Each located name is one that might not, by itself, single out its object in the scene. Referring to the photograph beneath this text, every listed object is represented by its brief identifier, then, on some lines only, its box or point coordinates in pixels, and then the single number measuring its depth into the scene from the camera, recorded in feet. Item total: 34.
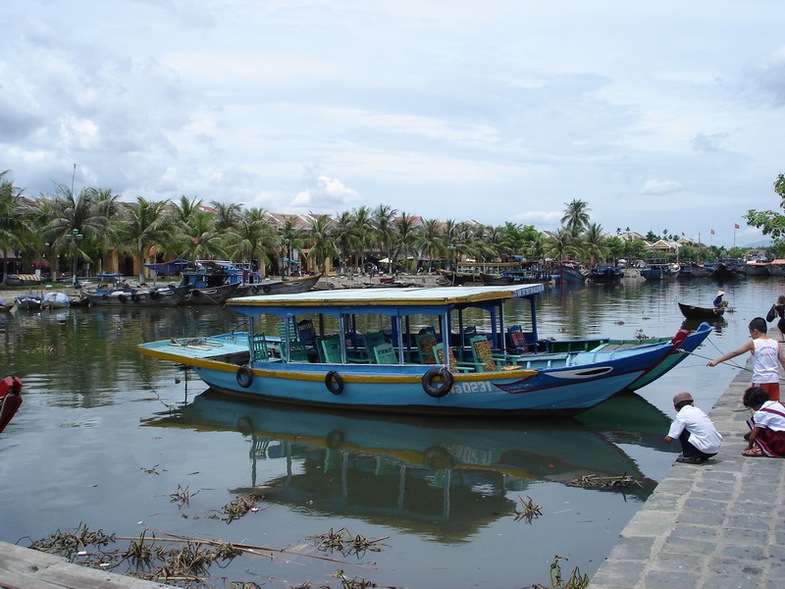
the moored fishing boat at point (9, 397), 24.56
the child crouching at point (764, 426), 25.12
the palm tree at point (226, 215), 185.88
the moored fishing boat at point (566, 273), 224.53
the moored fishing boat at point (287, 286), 134.41
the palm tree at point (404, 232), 213.95
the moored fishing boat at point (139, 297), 128.67
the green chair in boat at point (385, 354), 42.42
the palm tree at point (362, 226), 198.80
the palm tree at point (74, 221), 140.87
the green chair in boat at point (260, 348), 48.14
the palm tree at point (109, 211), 146.20
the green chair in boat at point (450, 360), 40.44
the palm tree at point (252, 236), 172.03
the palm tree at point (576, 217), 274.36
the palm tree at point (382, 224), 205.98
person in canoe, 97.14
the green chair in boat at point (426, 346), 44.16
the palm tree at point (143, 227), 148.66
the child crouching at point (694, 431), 24.97
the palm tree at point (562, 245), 272.31
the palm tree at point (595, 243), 288.30
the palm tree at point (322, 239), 196.34
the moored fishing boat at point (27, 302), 118.73
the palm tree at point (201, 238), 162.61
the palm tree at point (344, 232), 196.44
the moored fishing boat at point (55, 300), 122.11
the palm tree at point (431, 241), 220.23
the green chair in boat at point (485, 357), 42.14
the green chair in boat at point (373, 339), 45.63
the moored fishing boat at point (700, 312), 95.50
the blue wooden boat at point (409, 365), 37.76
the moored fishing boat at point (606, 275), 235.20
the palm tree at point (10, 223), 125.90
